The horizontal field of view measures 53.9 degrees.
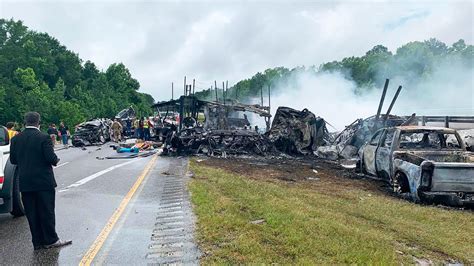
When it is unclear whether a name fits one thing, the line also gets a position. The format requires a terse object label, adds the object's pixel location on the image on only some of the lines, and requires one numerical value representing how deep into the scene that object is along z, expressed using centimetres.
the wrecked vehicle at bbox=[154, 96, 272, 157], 2014
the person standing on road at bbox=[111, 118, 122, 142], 3139
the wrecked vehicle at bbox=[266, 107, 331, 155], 2152
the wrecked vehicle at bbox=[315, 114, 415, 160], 1928
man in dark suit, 594
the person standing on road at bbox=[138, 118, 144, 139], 2942
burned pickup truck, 927
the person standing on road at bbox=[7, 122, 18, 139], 1395
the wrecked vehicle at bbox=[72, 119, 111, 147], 2809
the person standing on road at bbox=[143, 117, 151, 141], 2953
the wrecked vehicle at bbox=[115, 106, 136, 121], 3656
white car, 731
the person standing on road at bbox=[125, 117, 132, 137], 3488
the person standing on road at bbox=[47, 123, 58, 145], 2576
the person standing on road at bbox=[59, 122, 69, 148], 2882
